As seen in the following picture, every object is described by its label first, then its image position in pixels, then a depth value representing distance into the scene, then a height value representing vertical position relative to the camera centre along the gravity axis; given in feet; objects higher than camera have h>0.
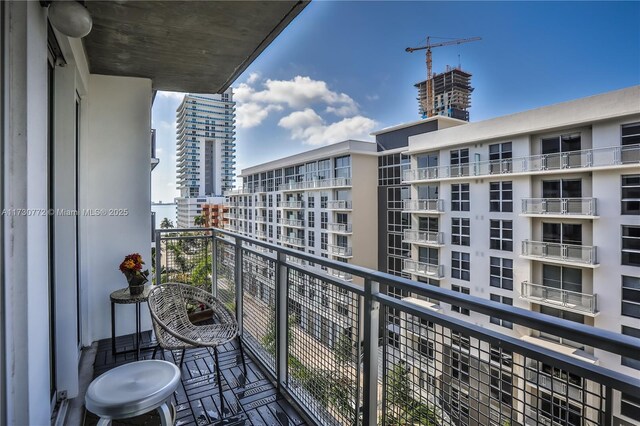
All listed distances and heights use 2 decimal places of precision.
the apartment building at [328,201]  53.31 +2.39
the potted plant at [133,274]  8.21 -1.55
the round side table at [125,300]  7.95 -2.14
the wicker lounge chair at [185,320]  5.94 -2.31
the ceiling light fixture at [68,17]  4.14 +2.67
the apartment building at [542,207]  28.04 +0.56
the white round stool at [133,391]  3.28 -1.92
